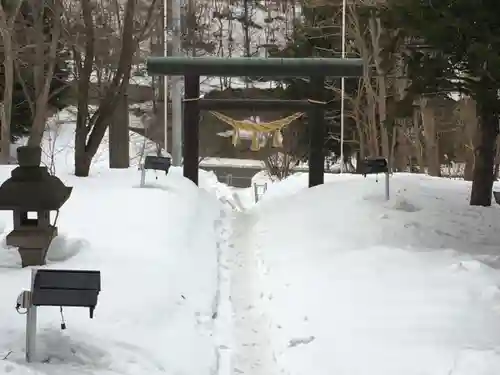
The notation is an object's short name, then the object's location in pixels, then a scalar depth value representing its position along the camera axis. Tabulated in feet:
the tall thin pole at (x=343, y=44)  43.01
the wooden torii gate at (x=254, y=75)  37.58
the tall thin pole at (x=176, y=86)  47.62
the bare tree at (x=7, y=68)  38.24
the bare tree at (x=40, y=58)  37.68
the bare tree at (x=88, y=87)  38.32
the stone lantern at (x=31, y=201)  17.63
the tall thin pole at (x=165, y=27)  45.47
